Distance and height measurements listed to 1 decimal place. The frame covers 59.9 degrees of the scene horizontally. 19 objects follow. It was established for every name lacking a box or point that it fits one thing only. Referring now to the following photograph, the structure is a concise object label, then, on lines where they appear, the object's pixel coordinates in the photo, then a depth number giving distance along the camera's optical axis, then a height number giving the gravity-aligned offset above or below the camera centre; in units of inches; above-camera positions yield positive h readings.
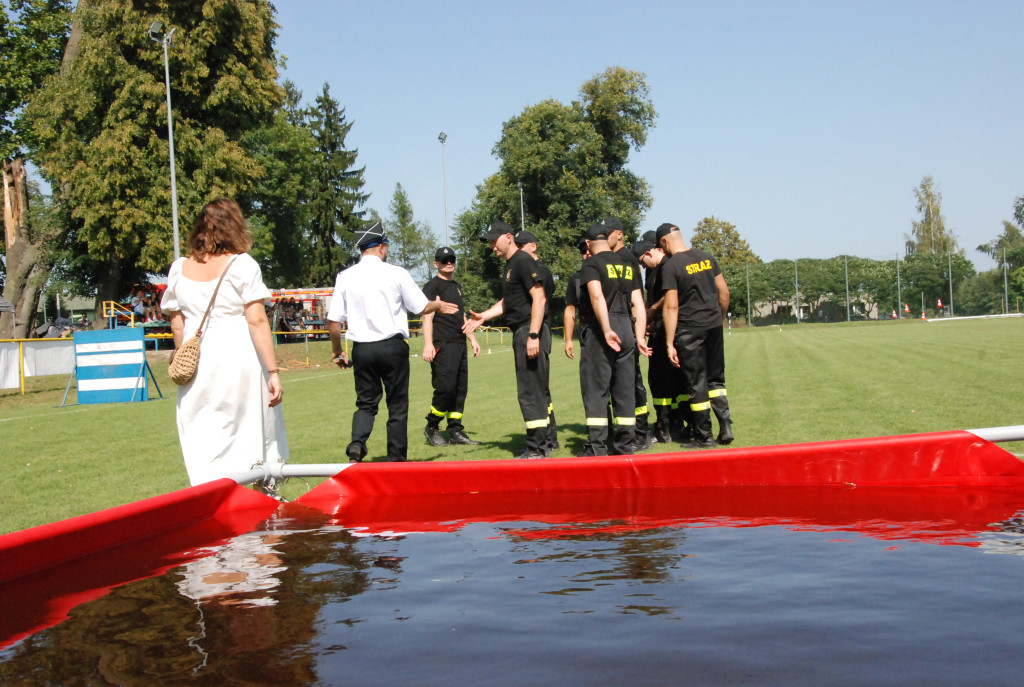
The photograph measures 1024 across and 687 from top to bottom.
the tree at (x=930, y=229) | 3809.1 +364.6
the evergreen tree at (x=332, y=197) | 2743.6 +445.6
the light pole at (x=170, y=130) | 1103.0 +284.2
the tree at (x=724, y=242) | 3666.3 +330.2
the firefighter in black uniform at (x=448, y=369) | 354.6 -14.8
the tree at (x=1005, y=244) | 3754.9 +290.0
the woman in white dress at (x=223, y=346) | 208.4 -1.1
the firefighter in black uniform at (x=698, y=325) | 315.9 -0.9
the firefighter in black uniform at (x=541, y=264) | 311.1 +22.7
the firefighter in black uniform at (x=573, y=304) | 299.4 +8.1
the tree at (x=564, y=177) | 2417.6 +424.1
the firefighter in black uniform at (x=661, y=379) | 344.5 -21.5
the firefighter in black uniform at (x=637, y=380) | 302.1 -20.6
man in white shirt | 260.1 +1.0
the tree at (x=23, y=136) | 1349.7 +355.5
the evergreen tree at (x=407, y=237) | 3651.6 +395.9
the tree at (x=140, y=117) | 1293.1 +343.2
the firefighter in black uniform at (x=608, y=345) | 285.9 -6.3
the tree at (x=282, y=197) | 2089.1 +349.8
